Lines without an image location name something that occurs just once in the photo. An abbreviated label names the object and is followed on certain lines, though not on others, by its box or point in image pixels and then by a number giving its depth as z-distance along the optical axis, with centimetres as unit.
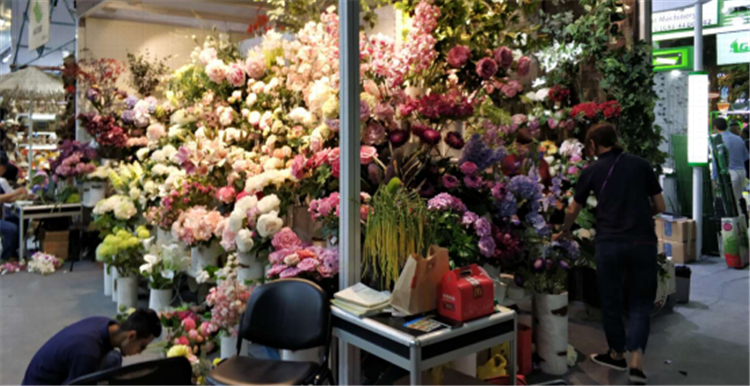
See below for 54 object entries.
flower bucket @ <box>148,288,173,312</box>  401
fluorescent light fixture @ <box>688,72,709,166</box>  687
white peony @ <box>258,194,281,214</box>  312
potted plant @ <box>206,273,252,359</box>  304
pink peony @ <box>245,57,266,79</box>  375
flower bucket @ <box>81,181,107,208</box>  495
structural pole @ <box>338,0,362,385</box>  279
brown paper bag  246
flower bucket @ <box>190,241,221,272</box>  380
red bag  244
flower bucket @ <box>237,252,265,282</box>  328
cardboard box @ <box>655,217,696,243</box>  688
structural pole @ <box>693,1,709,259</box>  725
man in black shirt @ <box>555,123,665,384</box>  349
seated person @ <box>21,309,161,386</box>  214
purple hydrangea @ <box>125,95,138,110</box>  513
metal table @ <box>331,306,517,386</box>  227
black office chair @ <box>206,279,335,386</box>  253
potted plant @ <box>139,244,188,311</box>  393
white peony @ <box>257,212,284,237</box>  305
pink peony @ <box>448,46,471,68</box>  311
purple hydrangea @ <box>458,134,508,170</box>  314
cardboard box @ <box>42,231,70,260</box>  452
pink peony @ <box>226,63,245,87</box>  386
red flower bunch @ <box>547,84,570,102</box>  508
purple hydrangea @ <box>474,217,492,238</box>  296
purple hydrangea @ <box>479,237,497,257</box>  296
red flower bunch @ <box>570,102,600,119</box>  484
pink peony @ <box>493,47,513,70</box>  314
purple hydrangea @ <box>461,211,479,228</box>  296
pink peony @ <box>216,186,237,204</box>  356
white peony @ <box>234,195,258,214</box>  316
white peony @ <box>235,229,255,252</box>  313
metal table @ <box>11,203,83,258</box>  411
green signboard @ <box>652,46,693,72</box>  771
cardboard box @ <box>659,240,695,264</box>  694
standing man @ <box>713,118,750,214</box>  727
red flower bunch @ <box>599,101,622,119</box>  475
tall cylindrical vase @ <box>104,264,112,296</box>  460
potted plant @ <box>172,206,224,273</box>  360
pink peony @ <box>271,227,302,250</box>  301
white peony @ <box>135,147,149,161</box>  481
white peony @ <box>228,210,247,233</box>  315
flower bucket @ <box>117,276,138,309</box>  433
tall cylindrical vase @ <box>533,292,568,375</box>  362
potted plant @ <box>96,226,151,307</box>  418
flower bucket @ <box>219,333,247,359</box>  321
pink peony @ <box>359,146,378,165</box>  298
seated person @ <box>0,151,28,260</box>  371
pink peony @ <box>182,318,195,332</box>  340
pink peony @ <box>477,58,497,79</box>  308
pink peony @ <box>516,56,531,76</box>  327
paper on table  257
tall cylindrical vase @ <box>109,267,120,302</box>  450
